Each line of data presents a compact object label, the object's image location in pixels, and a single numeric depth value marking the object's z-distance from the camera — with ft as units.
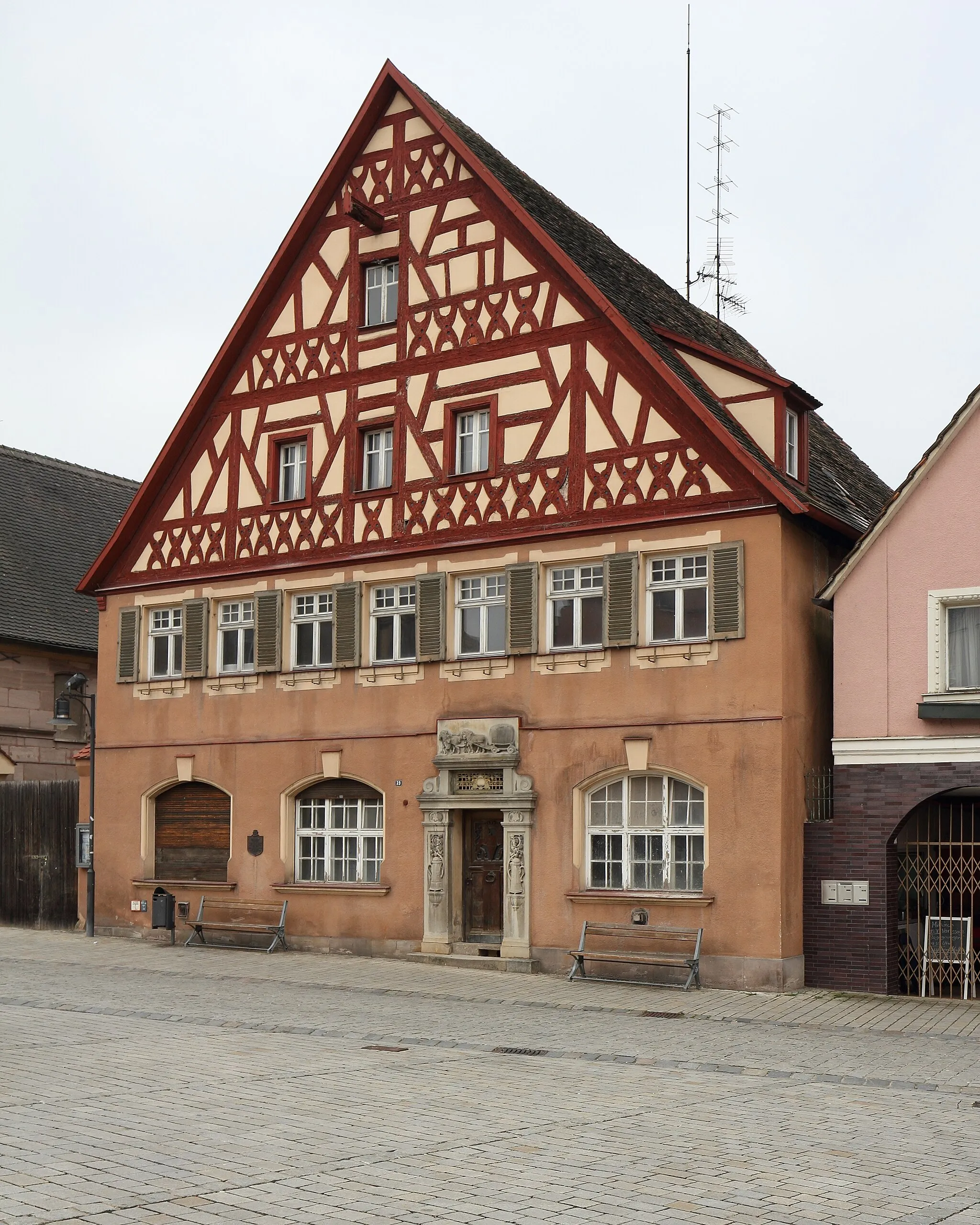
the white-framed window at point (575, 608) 71.31
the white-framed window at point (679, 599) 68.49
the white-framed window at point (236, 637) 83.92
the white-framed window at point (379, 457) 80.02
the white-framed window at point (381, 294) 80.84
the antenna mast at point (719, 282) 110.01
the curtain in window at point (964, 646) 62.90
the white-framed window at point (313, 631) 80.69
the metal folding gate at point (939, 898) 63.10
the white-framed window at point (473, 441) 76.43
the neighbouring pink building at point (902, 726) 63.10
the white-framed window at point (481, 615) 74.49
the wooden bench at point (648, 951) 65.41
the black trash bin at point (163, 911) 81.51
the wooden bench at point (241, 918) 79.61
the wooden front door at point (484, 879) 73.67
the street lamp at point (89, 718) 82.43
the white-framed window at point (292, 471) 83.20
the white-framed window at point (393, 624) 77.61
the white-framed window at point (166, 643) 87.10
